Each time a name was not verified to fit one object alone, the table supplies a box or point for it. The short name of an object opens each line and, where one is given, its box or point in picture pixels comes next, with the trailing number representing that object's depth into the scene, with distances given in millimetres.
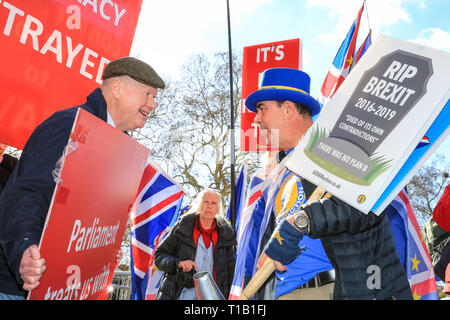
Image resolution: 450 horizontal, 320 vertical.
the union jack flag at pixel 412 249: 2189
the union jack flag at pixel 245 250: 2242
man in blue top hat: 1688
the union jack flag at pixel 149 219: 4332
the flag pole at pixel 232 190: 4926
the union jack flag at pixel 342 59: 4516
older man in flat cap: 1433
